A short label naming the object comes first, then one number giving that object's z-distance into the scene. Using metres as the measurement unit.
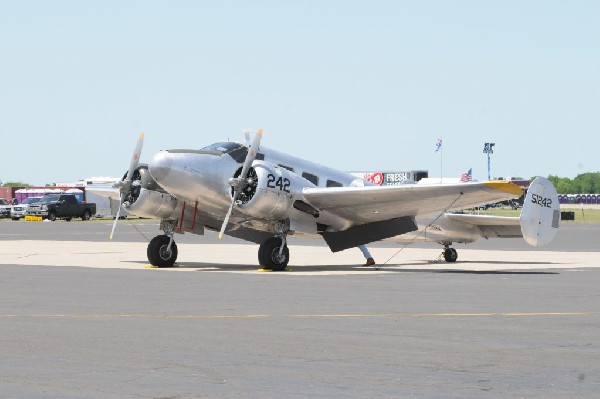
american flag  110.78
